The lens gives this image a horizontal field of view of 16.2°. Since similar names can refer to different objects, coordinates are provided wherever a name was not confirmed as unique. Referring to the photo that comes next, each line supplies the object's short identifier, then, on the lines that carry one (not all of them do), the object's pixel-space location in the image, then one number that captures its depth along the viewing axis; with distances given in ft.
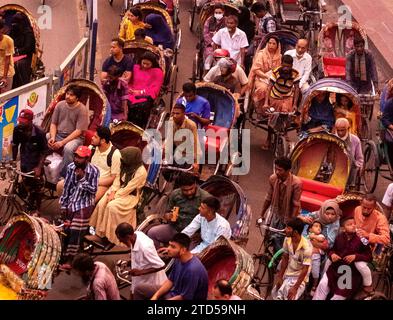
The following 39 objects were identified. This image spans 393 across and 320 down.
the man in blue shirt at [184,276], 46.32
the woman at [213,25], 72.23
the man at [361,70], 67.46
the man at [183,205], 52.60
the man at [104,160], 55.06
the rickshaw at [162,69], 64.75
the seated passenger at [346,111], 61.82
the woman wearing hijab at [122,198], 53.36
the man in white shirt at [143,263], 48.75
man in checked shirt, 52.60
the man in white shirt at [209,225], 51.24
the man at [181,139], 58.44
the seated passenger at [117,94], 62.95
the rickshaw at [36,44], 69.41
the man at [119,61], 65.10
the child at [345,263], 49.03
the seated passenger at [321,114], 62.44
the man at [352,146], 58.70
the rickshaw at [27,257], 48.70
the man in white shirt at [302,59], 67.41
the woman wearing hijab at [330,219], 51.78
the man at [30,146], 56.39
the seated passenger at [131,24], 70.79
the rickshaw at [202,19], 71.20
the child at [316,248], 50.49
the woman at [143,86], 64.54
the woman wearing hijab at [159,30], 71.56
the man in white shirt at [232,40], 70.13
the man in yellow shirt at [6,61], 66.08
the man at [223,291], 44.80
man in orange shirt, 52.44
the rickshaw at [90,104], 60.08
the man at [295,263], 49.60
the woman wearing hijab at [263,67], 65.31
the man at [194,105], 60.49
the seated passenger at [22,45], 68.69
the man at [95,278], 46.60
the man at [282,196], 53.72
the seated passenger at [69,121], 58.75
